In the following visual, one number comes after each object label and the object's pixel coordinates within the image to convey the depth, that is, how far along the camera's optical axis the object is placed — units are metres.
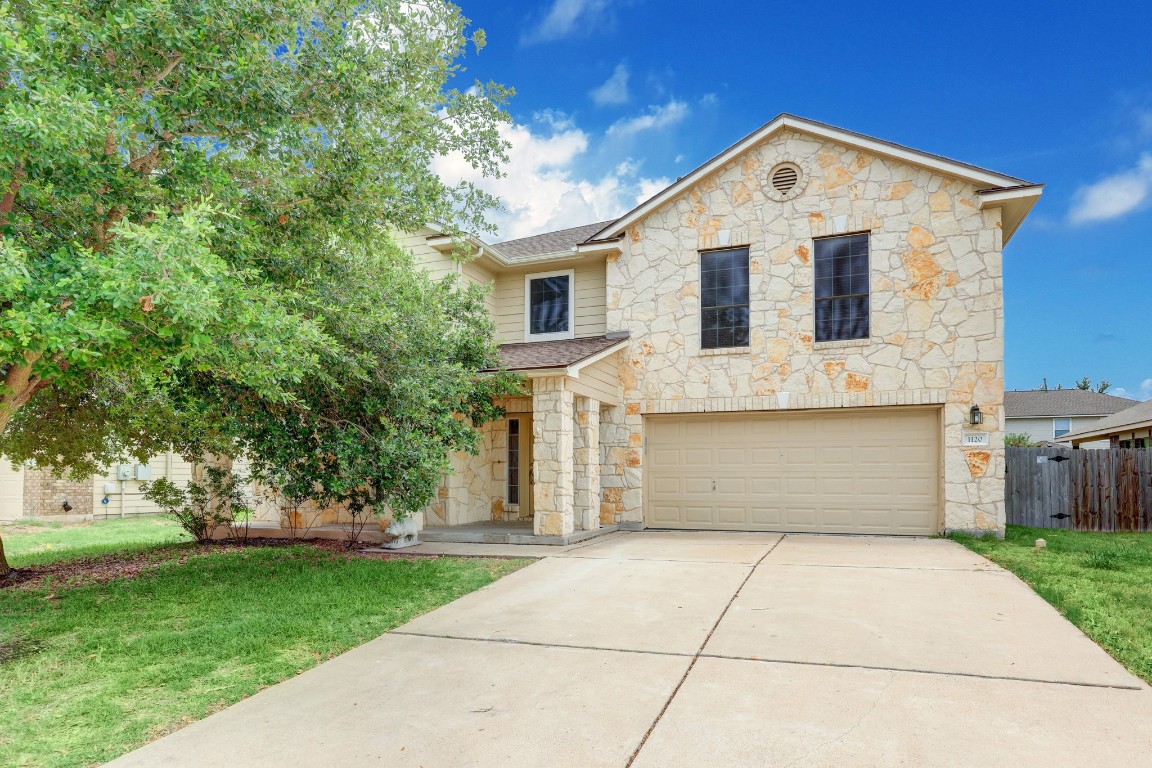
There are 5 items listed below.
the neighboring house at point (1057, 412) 32.81
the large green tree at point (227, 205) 3.96
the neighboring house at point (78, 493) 17.56
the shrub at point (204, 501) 11.30
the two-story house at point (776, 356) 10.67
